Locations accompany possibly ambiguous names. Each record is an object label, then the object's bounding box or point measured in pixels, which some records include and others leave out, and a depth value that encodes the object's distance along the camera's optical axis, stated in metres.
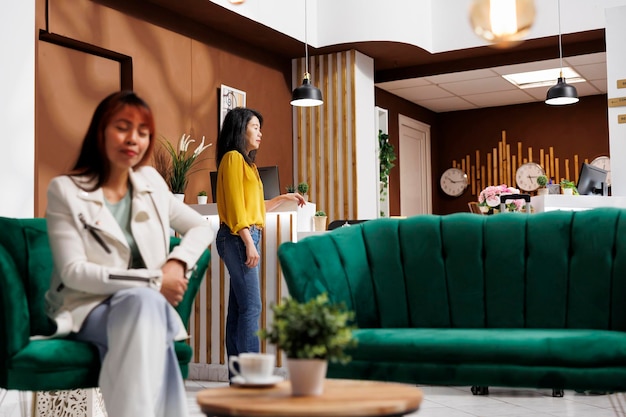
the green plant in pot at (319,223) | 5.22
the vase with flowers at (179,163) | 6.54
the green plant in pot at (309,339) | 1.79
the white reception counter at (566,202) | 5.26
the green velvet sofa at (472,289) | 2.70
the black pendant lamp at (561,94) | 7.10
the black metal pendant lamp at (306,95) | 6.82
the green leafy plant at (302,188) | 5.81
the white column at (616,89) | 6.65
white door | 10.50
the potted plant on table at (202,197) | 6.50
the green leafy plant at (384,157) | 9.02
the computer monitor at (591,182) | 6.04
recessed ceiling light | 9.16
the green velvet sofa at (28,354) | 2.48
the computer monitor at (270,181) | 5.41
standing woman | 3.96
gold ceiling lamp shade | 2.93
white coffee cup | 1.89
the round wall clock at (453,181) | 11.34
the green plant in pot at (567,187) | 5.78
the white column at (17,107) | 4.42
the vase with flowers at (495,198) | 5.72
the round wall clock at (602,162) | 10.20
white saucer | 1.88
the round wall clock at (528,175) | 10.78
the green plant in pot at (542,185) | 5.70
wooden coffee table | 1.61
